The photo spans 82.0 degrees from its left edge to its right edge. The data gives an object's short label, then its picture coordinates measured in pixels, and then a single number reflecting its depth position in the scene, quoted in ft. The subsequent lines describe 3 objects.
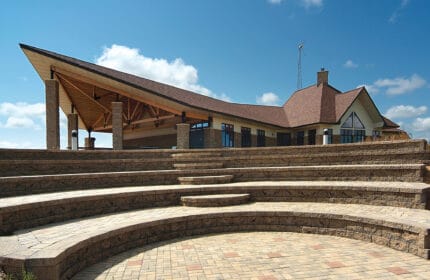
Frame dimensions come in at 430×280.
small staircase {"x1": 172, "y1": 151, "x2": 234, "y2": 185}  29.71
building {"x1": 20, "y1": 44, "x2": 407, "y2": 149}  50.14
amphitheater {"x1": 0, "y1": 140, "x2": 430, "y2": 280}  15.53
